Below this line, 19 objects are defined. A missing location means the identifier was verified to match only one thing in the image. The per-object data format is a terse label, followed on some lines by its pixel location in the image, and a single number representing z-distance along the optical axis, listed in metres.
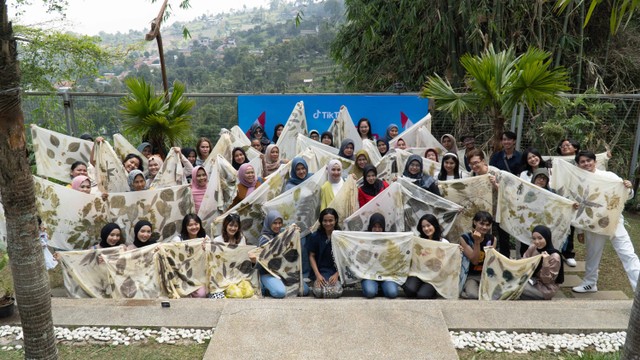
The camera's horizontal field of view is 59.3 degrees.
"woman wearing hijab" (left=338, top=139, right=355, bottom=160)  7.56
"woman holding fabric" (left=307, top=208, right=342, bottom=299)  5.73
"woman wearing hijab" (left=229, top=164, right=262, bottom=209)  6.64
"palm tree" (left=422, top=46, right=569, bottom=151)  6.63
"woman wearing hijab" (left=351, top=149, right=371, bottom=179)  7.12
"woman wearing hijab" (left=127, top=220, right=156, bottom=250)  5.64
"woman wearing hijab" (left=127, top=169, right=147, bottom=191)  6.46
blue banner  9.04
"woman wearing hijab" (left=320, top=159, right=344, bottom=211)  6.27
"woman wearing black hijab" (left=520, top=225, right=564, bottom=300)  5.31
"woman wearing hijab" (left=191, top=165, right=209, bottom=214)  6.76
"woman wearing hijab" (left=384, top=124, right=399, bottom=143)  8.51
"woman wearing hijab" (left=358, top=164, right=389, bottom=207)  6.40
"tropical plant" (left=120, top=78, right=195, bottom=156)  7.68
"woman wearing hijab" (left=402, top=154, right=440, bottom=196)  6.27
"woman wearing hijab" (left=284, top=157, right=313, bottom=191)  6.47
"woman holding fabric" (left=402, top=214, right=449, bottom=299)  5.58
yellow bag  5.51
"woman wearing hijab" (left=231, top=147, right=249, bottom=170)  7.31
